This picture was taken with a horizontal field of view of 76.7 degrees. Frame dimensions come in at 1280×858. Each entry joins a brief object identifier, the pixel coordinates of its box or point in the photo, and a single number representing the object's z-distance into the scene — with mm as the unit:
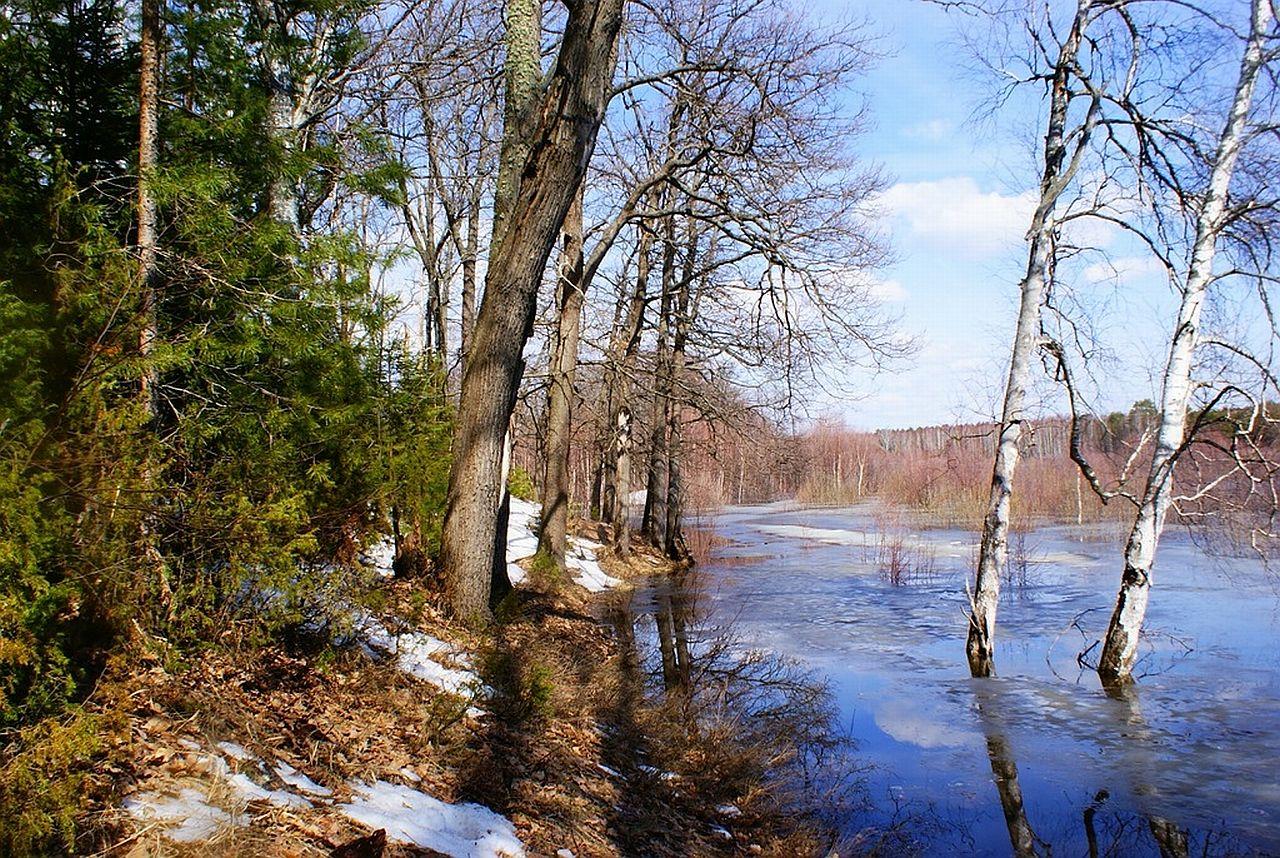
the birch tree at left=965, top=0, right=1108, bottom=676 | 8234
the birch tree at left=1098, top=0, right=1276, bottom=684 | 7805
